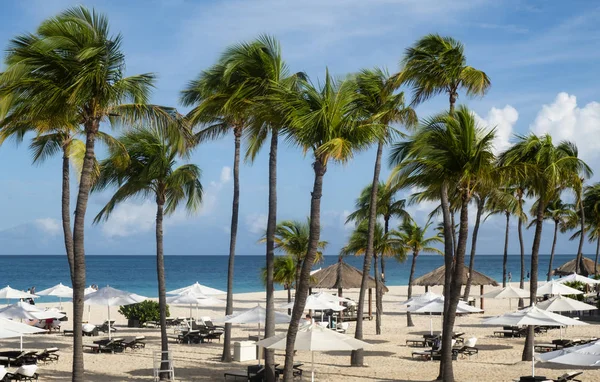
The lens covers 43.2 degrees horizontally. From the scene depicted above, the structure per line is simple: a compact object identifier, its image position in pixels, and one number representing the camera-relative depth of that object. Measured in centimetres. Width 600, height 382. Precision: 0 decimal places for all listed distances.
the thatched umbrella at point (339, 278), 3450
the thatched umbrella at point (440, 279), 3661
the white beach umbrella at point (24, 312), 2619
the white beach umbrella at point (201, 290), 3134
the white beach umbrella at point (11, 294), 3513
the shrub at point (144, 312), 3397
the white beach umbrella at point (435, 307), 2641
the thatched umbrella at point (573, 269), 5212
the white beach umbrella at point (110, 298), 2758
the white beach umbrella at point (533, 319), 1919
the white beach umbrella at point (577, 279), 3844
